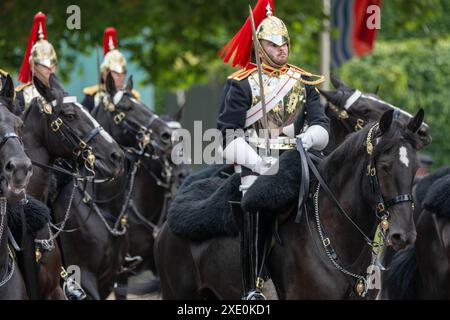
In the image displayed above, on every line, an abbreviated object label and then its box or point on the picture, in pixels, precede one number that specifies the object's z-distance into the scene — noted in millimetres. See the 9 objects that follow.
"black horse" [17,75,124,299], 17219
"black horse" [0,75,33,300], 13172
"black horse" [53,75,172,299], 19766
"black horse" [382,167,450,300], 17922
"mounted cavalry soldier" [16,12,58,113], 19859
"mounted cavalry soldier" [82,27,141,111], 24172
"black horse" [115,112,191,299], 23312
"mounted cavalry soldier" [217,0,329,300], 16203
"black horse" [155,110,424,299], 14422
